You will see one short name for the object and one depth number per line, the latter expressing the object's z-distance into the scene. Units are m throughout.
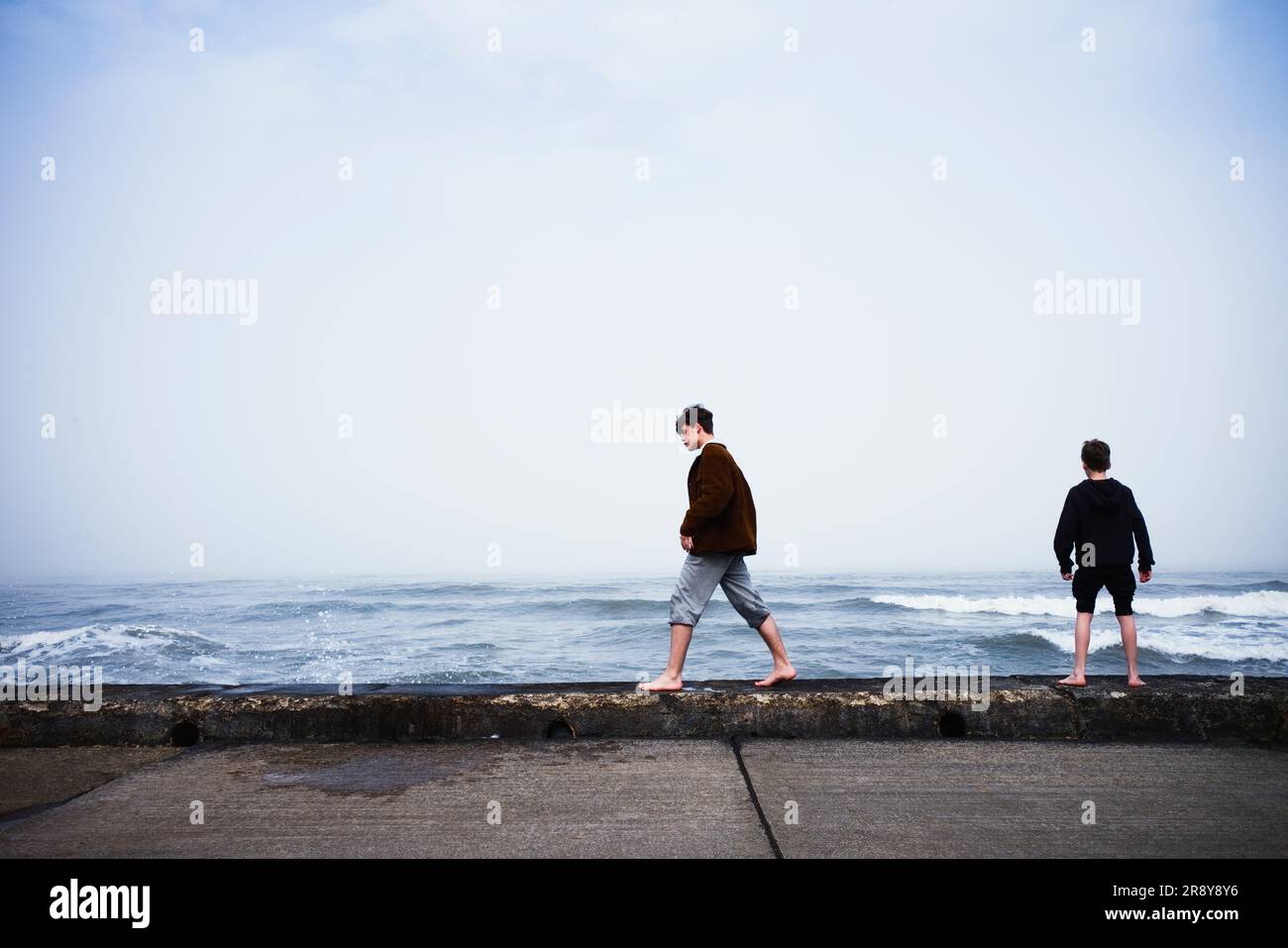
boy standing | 5.00
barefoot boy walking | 4.86
